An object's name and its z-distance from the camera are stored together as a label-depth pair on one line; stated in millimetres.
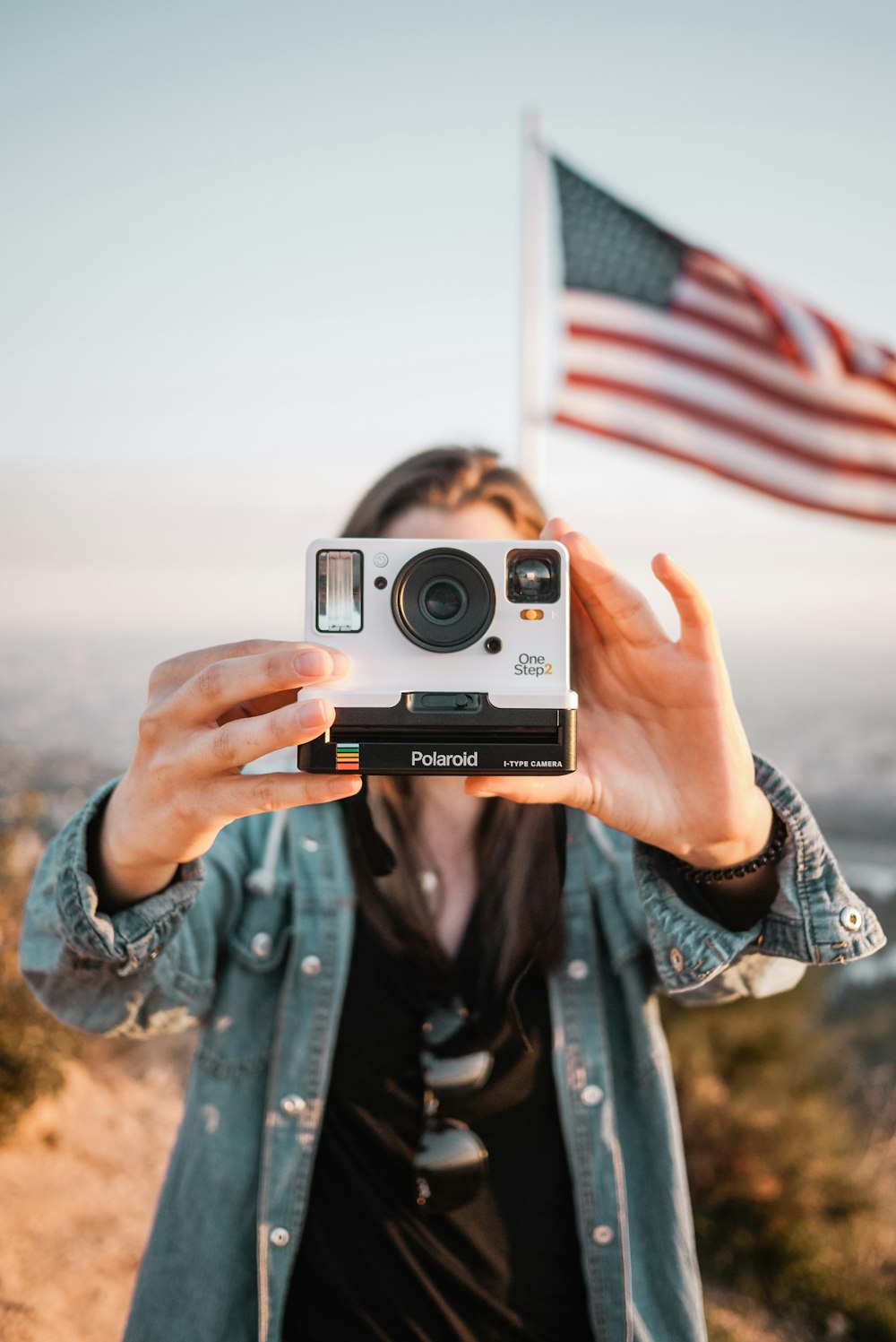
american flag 3684
